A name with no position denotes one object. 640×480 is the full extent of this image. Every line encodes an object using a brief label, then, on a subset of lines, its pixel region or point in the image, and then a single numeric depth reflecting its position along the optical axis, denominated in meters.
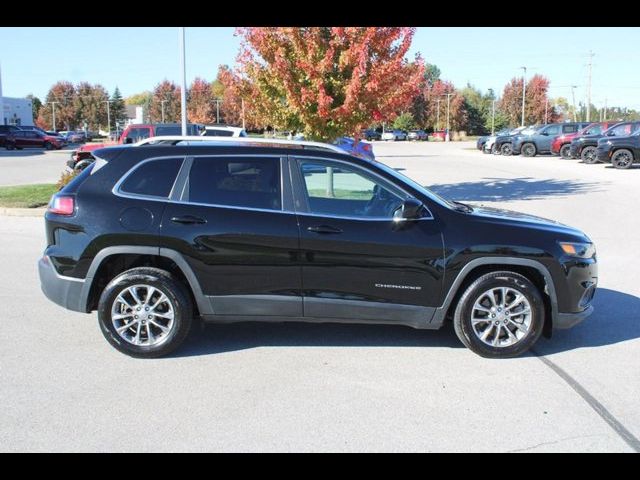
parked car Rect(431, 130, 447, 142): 85.14
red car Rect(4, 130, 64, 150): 43.28
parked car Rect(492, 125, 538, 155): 38.12
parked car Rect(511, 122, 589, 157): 34.54
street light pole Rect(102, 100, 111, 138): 89.64
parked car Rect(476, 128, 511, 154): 40.72
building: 69.62
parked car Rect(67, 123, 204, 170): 19.64
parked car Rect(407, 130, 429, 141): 83.25
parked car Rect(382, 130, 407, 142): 83.57
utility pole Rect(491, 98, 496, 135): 77.62
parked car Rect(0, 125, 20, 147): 43.03
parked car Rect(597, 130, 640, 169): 24.36
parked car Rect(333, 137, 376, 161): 19.55
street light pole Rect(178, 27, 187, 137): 16.20
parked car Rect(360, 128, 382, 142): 81.16
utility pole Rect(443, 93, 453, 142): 81.43
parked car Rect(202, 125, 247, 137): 19.20
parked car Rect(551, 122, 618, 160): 30.70
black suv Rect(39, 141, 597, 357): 4.88
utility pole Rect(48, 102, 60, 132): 91.56
